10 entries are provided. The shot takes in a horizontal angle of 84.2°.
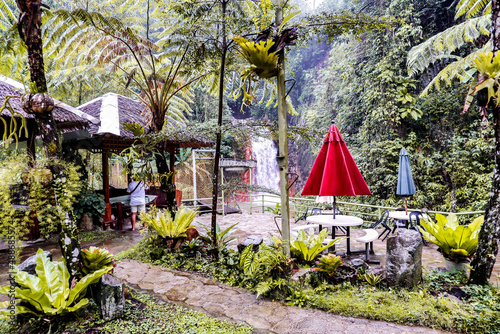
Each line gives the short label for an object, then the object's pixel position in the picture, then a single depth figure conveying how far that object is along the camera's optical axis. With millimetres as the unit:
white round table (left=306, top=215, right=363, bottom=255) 4629
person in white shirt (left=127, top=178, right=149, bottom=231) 7339
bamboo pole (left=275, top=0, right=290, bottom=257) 3629
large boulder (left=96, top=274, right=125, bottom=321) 2838
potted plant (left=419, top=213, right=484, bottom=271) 3752
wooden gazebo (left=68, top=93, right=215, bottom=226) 6660
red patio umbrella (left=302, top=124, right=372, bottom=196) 4406
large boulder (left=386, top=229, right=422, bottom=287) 3447
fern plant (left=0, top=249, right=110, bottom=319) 2535
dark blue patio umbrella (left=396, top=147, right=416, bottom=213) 6199
